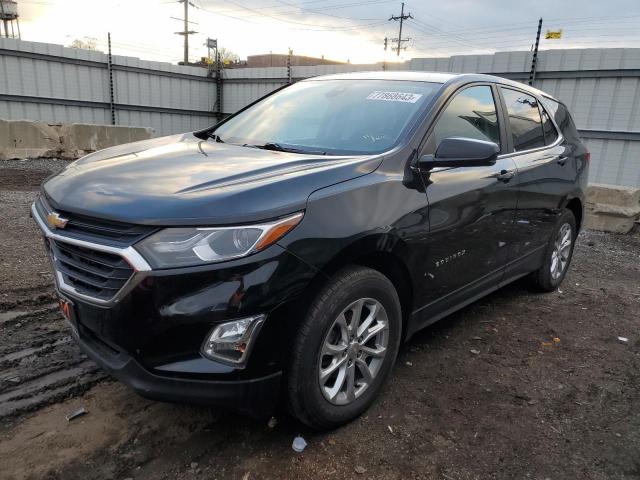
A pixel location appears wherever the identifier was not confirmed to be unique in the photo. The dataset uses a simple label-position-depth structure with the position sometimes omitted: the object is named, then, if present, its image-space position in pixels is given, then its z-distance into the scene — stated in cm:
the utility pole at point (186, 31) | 4338
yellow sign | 944
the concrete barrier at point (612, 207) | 760
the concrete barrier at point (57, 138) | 1087
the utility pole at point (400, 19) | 5091
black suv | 198
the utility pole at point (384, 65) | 1284
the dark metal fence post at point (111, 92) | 1402
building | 3773
